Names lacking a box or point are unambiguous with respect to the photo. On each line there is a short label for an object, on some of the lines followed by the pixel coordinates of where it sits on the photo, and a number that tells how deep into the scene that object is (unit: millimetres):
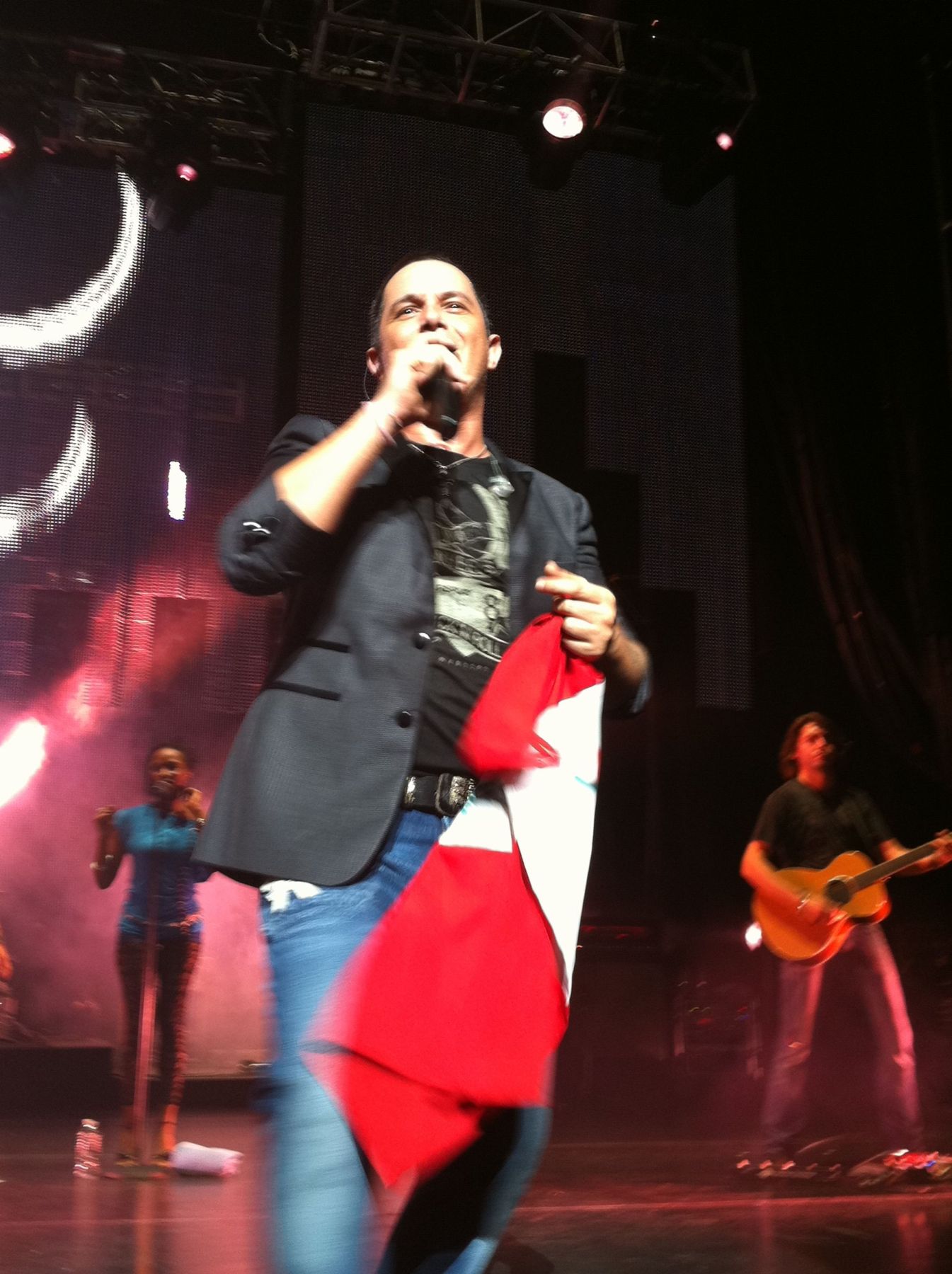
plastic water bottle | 4261
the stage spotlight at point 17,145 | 6484
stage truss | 6227
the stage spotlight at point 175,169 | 6691
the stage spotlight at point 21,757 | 7254
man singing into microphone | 1184
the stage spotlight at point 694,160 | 6680
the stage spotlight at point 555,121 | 6363
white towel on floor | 4156
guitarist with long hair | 4297
